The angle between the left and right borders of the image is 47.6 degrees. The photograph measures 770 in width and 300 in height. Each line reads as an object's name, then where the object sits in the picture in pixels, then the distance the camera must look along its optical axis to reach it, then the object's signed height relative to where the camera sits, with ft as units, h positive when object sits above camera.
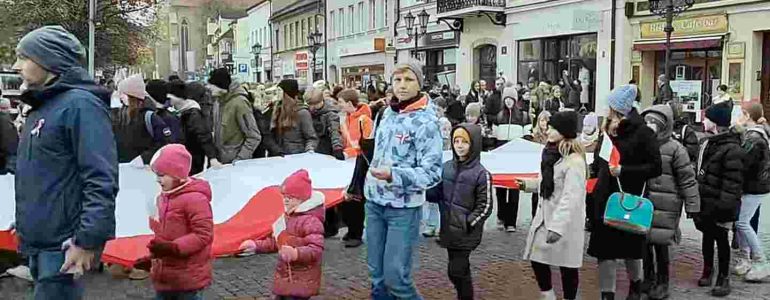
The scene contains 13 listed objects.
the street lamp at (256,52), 202.44 +6.98
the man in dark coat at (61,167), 12.64 -1.24
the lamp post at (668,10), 66.03 +6.00
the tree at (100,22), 103.30 +7.47
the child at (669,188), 22.24 -2.74
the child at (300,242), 18.94 -3.49
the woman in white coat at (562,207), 20.42 -2.98
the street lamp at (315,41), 162.48 +8.30
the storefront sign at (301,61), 178.09 +4.18
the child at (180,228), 16.94 -2.89
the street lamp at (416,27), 118.48 +8.04
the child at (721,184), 24.02 -2.90
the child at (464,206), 20.77 -3.01
